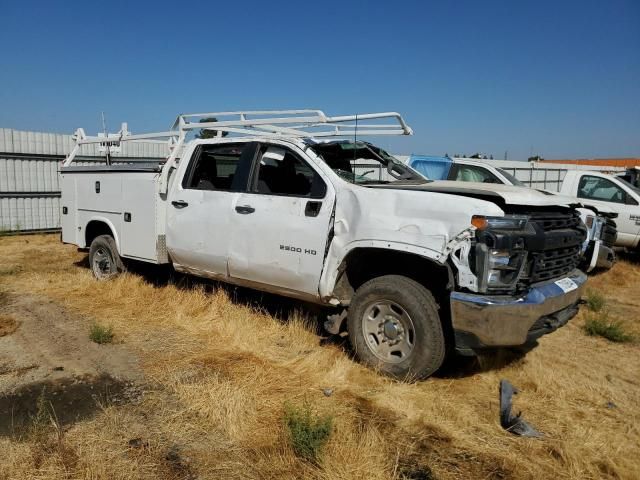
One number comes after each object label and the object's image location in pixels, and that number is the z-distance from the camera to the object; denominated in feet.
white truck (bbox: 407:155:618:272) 27.49
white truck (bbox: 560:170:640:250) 32.48
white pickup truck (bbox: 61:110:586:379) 11.94
